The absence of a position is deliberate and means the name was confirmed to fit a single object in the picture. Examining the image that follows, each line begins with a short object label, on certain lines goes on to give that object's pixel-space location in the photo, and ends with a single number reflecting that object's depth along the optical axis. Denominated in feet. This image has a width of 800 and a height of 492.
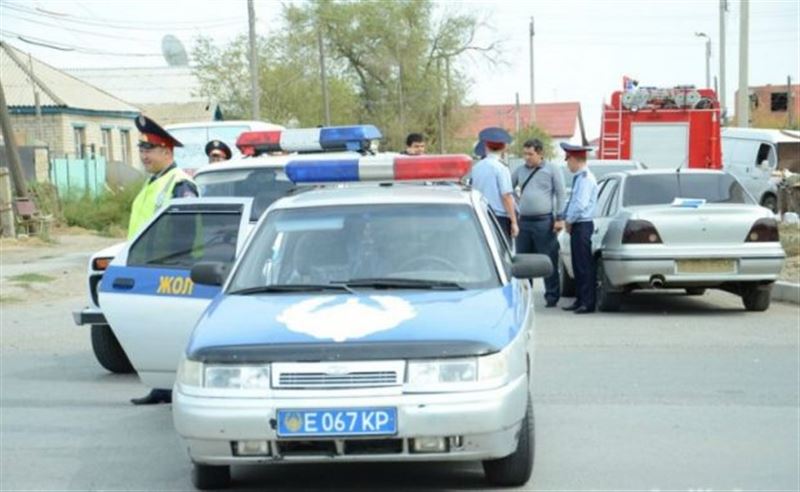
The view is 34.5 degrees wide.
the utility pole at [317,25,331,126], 189.67
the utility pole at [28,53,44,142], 154.92
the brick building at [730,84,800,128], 239.30
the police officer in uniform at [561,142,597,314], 44.93
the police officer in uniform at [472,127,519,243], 44.61
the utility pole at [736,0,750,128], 92.07
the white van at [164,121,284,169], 81.71
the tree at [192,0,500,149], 210.38
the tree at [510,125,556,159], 229.45
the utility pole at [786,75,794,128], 231.26
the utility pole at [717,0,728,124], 131.75
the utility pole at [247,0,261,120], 140.46
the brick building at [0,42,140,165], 162.09
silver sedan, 42.88
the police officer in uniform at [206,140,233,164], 50.70
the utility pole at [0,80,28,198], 96.89
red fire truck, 88.69
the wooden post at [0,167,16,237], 94.43
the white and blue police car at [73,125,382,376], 27.48
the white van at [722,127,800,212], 98.27
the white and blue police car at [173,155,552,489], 19.39
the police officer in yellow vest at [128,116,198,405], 31.65
